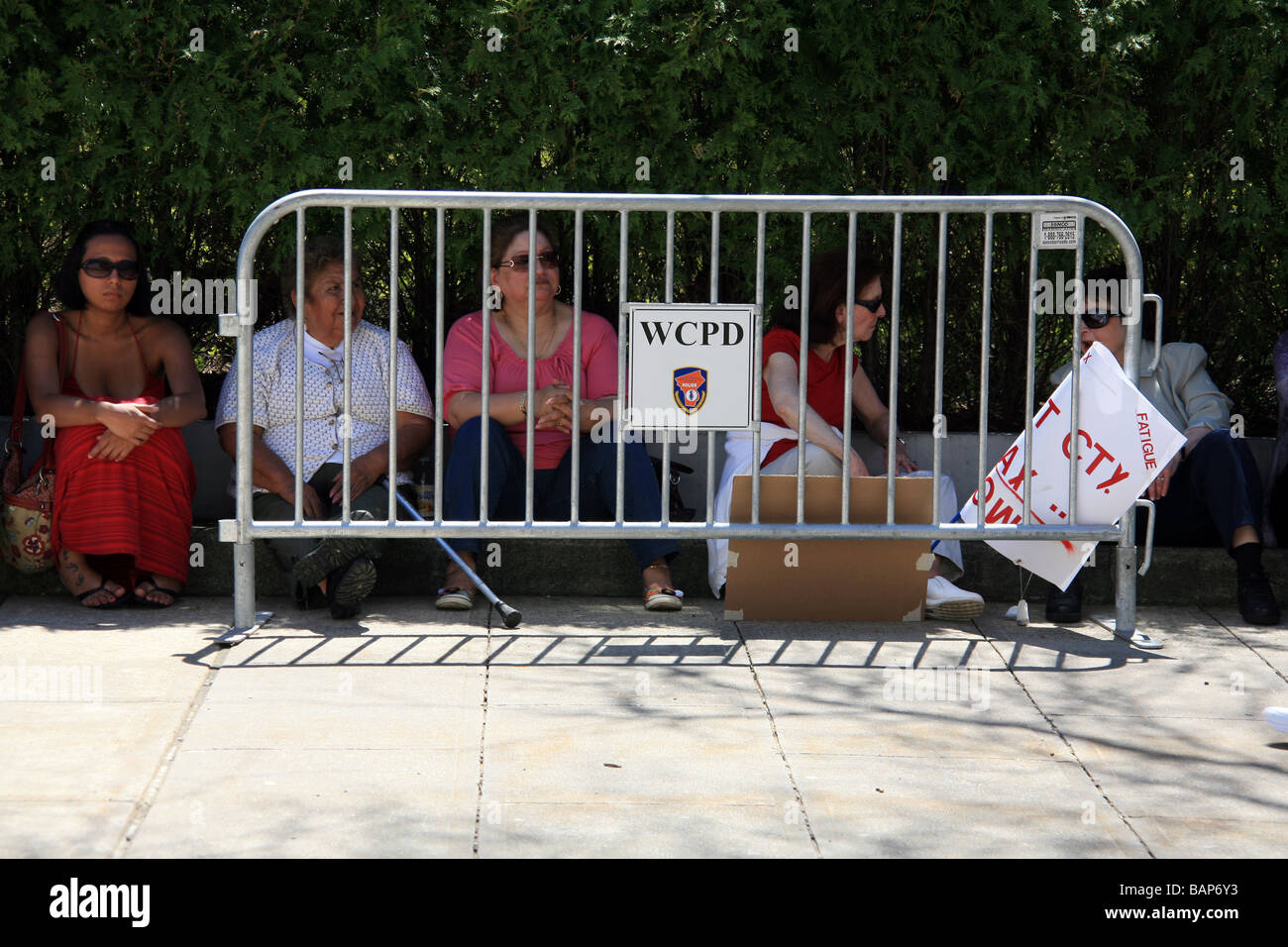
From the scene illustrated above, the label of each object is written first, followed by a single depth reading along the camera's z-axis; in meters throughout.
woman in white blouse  5.97
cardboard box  5.70
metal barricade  5.45
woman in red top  6.01
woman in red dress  5.90
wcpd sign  5.49
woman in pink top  5.93
